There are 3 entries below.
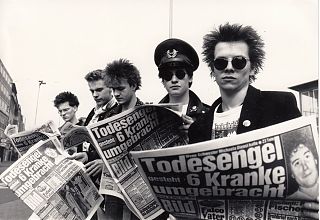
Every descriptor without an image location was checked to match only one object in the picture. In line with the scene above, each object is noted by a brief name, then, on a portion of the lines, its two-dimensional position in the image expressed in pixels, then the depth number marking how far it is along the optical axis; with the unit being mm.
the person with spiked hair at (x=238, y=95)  907
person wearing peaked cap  1183
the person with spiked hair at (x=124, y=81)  1381
